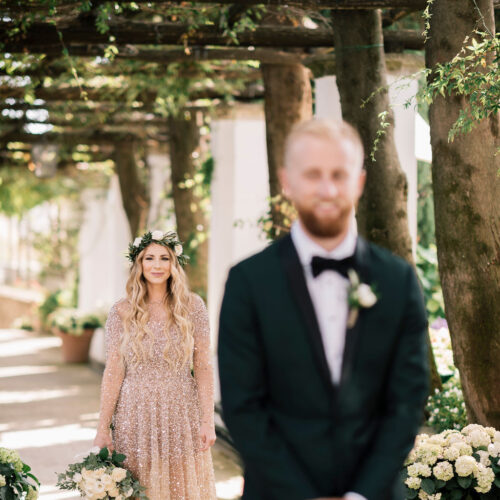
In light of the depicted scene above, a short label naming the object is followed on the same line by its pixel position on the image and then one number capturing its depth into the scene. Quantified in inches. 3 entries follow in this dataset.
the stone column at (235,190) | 370.3
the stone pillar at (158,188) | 529.3
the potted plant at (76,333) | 552.4
